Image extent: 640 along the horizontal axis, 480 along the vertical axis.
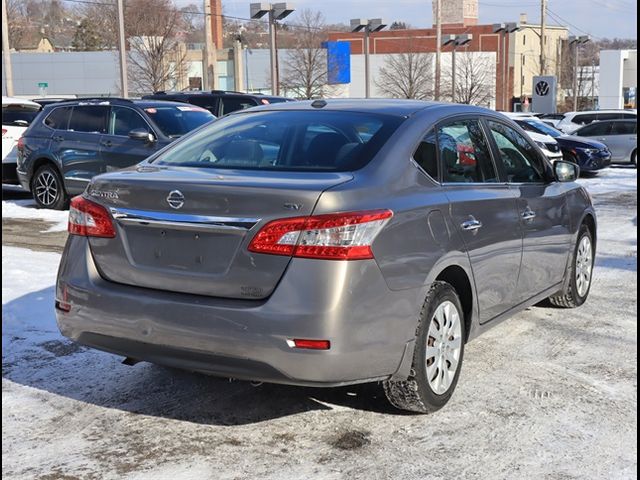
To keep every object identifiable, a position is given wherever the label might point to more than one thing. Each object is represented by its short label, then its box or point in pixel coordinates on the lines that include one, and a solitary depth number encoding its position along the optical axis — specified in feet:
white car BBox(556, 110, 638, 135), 87.15
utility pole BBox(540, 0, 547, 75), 178.05
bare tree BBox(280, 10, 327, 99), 196.65
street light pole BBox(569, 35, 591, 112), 179.83
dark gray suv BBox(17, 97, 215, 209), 38.96
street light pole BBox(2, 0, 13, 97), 86.07
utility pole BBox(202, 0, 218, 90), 118.21
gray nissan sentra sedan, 12.41
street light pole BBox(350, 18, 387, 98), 104.68
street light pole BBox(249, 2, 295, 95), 85.71
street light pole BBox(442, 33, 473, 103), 141.90
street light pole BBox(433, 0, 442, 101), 132.61
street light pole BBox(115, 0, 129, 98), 76.89
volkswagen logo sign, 145.89
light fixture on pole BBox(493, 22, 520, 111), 157.27
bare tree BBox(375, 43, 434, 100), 222.48
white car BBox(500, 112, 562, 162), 64.44
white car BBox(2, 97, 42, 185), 46.11
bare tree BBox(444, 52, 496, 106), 205.49
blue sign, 193.36
